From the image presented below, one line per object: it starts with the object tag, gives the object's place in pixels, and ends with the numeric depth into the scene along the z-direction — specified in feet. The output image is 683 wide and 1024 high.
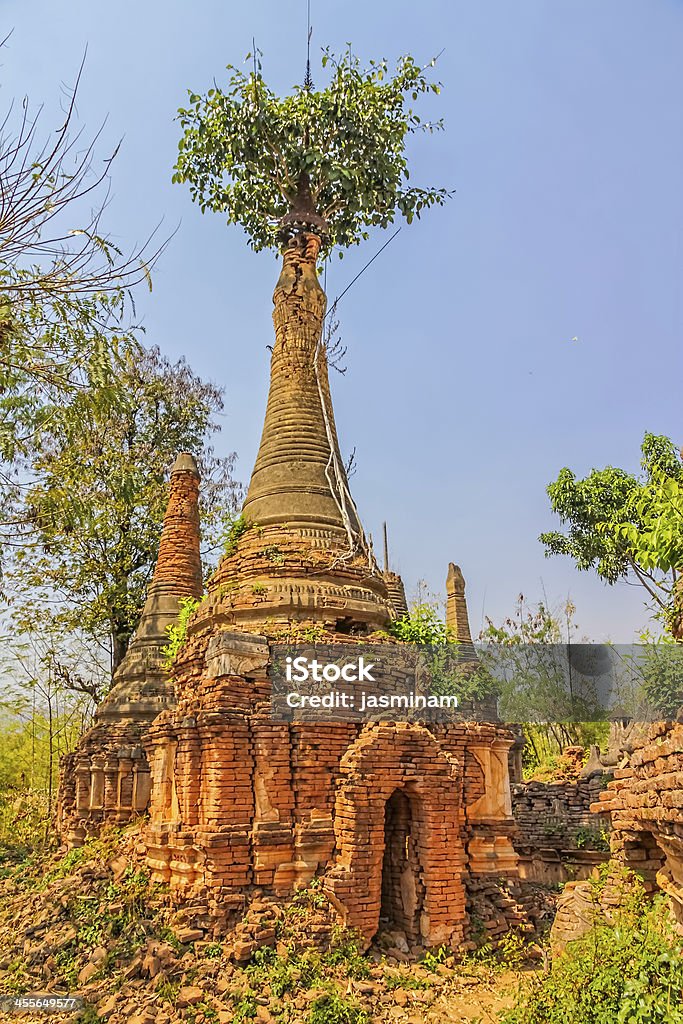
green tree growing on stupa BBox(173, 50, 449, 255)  47.75
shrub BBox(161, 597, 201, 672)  38.47
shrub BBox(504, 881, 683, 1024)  16.29
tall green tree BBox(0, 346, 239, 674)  63.52
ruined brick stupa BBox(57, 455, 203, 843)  43.21
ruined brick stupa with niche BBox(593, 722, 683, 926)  16.94
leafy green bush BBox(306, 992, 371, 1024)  22.49
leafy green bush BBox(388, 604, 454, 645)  36.45
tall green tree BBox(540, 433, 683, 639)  51.03
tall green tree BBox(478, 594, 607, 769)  80.89
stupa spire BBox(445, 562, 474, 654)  62.13
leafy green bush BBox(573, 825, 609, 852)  52.95
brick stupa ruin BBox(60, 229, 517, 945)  27.73
